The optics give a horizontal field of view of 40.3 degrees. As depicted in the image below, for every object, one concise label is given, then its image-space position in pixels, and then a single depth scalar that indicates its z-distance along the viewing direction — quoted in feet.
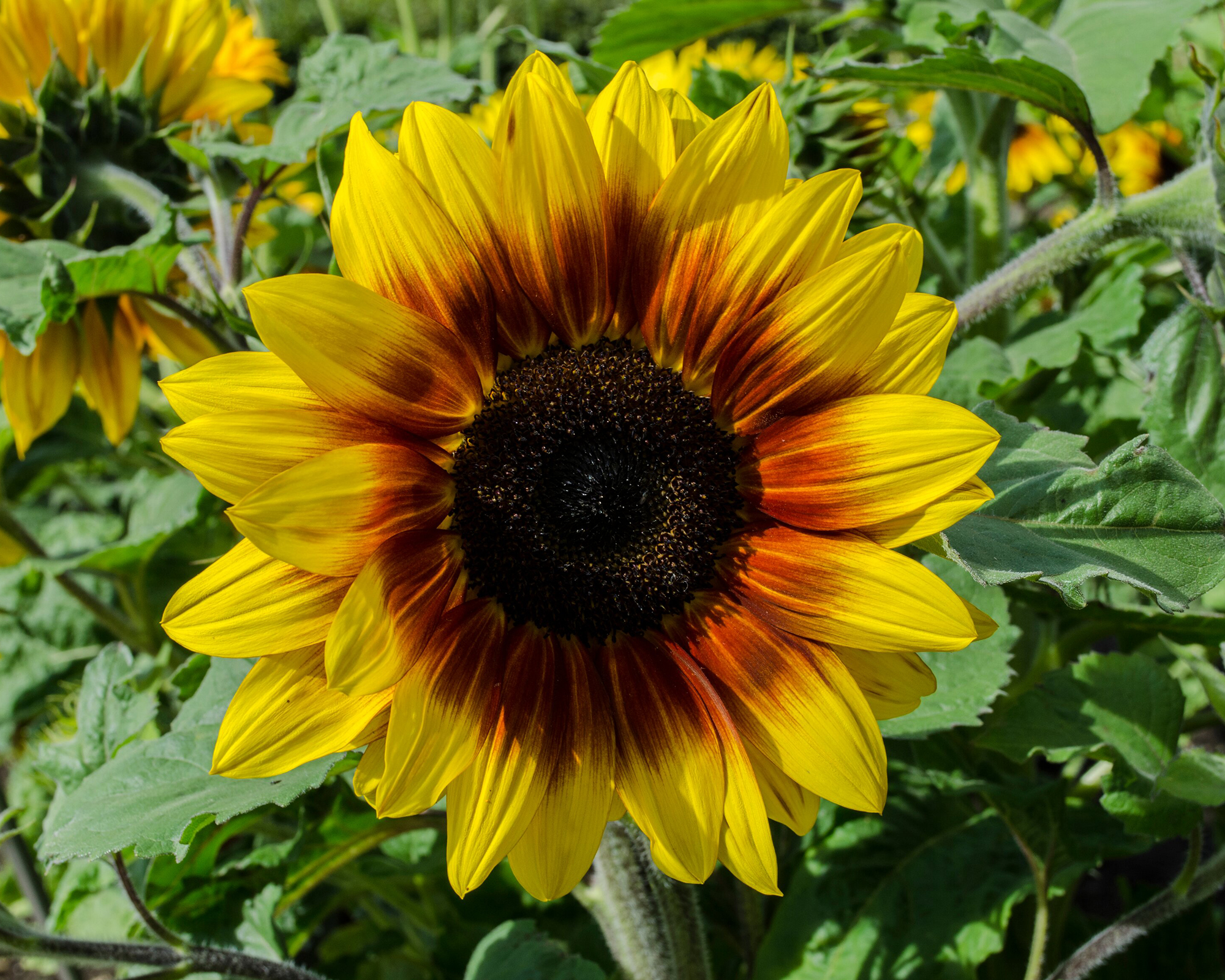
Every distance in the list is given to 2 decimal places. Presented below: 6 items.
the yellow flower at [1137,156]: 2.52
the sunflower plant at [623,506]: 1.01
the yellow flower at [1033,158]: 3.15
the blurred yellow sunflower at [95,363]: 1.40
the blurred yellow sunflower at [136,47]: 1.43
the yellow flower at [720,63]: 1.95
